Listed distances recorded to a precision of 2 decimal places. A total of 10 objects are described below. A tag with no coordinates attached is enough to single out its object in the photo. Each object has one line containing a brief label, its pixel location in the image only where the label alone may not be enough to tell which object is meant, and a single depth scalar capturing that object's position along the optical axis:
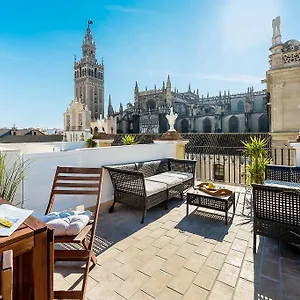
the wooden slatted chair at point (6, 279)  0.63
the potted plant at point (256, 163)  3.72
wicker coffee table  3.03
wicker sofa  3.20
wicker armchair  2.09
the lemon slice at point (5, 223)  1.00
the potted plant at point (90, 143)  6.99
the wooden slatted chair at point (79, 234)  1.54
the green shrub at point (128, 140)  6.09
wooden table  0.98
